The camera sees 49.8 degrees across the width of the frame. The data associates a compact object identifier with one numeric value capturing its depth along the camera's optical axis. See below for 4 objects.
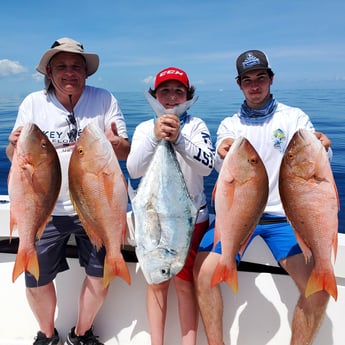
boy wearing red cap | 2.56
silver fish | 2.21
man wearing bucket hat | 2.57
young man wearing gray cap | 2.39
